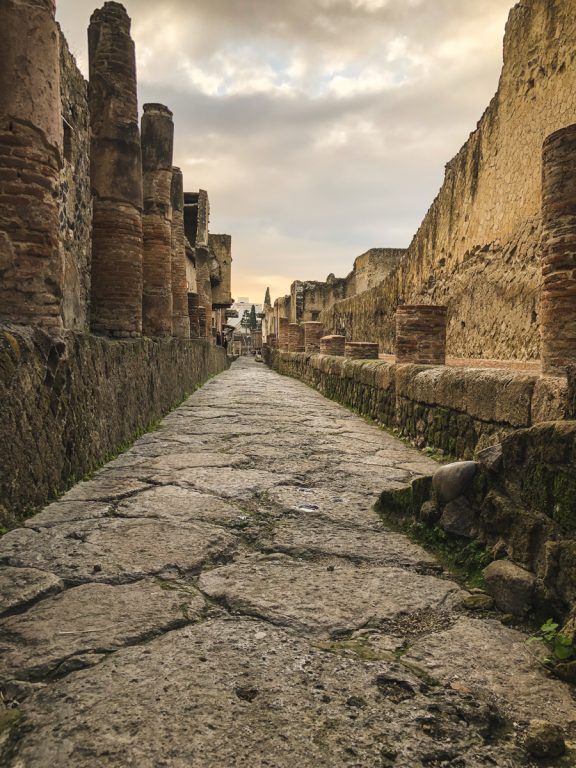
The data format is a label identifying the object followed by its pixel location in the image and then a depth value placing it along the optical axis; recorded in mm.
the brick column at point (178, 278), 11953
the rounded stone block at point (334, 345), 11383
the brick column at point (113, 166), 6133
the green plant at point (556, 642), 1492
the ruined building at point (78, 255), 2912
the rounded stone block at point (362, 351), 9055
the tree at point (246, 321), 70062
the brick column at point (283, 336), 20447
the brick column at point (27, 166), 3215
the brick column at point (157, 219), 8695
